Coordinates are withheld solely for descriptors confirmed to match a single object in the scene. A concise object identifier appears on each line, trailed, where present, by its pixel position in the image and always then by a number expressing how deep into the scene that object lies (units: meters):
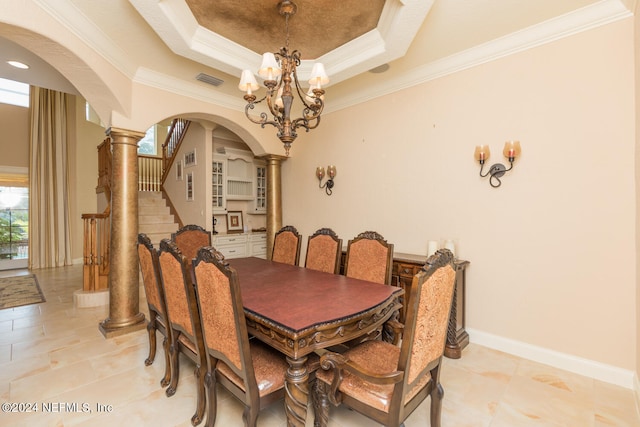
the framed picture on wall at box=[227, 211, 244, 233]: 5.50
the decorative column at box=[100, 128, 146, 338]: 3.02
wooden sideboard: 2.54
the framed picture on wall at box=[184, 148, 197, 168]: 5.25
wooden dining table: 1.39
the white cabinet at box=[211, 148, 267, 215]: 5.28
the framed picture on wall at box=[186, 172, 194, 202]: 5.35
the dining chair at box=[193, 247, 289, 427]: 1.35
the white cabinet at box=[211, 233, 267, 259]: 4.96
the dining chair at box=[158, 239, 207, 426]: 1.64
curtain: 6.40
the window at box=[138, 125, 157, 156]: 9.56
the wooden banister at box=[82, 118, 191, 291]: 3.99
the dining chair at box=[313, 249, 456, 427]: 1.23
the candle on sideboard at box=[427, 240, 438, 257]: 2.89
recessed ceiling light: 2.80
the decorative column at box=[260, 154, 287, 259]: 4.78
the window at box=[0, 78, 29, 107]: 6.24
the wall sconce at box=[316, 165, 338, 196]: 4.08
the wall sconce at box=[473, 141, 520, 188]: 2.54
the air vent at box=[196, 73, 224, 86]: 3.28
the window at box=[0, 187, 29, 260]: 6.46
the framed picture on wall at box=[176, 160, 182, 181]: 5.78
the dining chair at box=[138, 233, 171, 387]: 2.03
